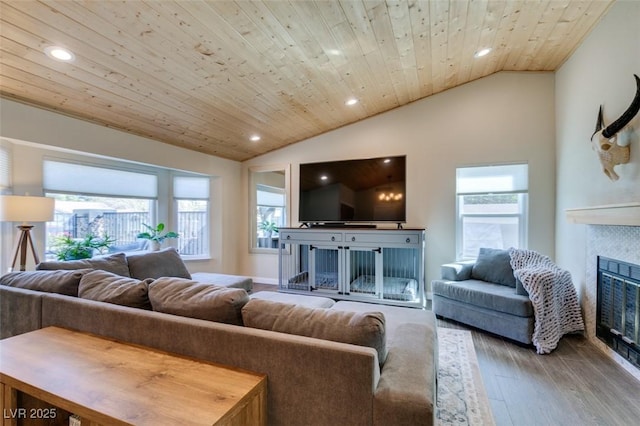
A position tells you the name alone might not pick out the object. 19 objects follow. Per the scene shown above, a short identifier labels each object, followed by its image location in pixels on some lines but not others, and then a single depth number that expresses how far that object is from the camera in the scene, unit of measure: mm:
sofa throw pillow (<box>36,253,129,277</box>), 2299
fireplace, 2191
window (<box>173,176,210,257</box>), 4914
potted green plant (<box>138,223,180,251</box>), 4230
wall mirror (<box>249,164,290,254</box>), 5328
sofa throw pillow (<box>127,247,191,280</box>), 2947
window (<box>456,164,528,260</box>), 3820
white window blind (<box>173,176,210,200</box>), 4875
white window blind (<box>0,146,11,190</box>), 2912
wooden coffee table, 933
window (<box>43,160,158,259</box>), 3471
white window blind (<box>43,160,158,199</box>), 3436
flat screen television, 4090
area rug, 1770
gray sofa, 1015
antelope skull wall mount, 2242
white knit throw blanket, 2621
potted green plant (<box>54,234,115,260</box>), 3268
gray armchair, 2717
